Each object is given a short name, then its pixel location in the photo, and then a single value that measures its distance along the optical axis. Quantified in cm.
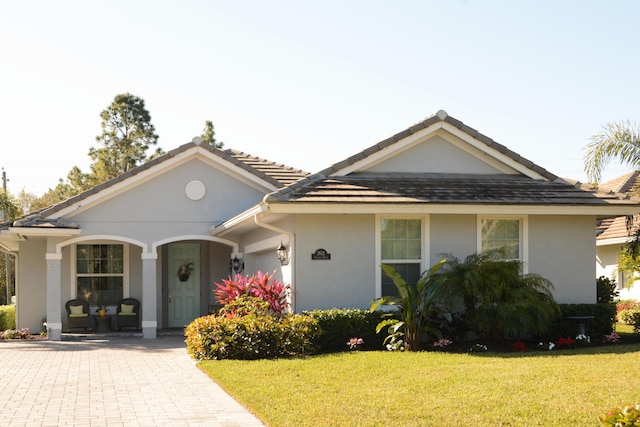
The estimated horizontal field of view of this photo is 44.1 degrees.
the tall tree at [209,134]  4481
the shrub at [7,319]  2469
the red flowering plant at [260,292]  1542
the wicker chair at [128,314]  2172
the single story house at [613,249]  2533
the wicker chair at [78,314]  2136
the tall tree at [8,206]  2544
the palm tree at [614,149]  1777
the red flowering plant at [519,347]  1423
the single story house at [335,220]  1549
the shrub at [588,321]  1550
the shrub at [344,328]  1454
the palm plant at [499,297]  1422
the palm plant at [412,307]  1437
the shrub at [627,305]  2346
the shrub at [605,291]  1967
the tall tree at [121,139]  4338
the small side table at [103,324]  2189
